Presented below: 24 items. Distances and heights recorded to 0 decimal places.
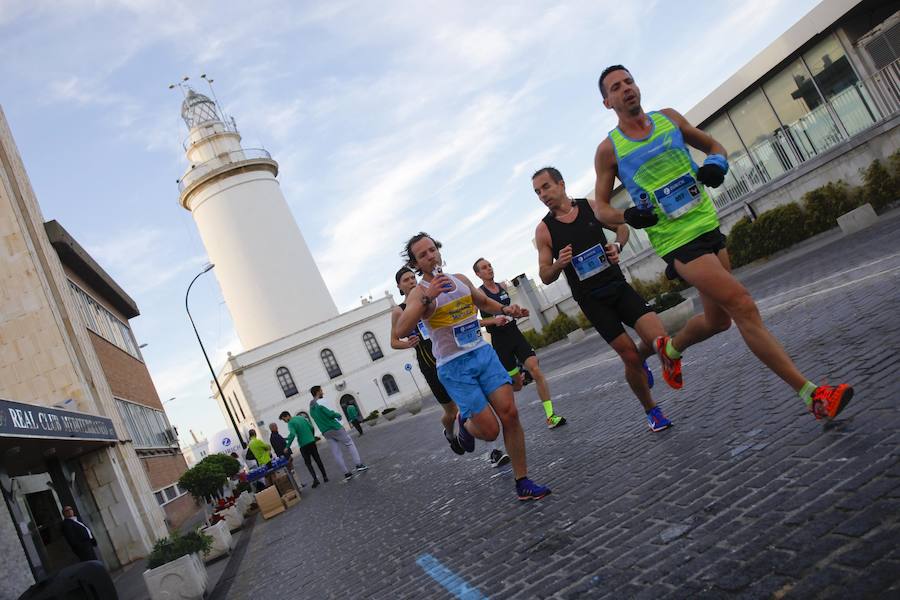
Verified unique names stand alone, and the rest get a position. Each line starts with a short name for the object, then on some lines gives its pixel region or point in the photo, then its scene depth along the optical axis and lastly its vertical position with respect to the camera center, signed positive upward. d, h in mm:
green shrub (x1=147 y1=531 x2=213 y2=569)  8438 -454
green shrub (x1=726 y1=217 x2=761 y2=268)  18797 -21
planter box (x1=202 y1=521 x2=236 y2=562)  11016 -788
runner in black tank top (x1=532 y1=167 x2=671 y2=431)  5684 +266
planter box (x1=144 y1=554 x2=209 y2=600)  8000 -738
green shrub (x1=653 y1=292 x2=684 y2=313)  13305 -389
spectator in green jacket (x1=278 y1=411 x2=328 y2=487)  15055 +256
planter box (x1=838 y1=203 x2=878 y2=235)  14656 -530
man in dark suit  11312 +155
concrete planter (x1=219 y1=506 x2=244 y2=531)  13948 -688
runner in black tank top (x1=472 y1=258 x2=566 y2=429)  8250 -75
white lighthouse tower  57031 +15841
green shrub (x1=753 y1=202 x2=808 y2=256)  17641 -61
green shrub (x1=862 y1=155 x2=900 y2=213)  15328 -137
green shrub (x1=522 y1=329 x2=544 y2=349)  29109 -17
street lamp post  33584 +7724
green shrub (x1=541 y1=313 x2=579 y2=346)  27516 -54
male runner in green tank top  4242 +399
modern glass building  16125 +2515
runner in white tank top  5484 +53
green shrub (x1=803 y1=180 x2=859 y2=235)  16438 -53
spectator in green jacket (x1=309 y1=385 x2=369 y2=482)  13820 +38
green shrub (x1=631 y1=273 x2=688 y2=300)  21359 -104
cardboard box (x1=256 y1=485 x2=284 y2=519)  14391 -706
